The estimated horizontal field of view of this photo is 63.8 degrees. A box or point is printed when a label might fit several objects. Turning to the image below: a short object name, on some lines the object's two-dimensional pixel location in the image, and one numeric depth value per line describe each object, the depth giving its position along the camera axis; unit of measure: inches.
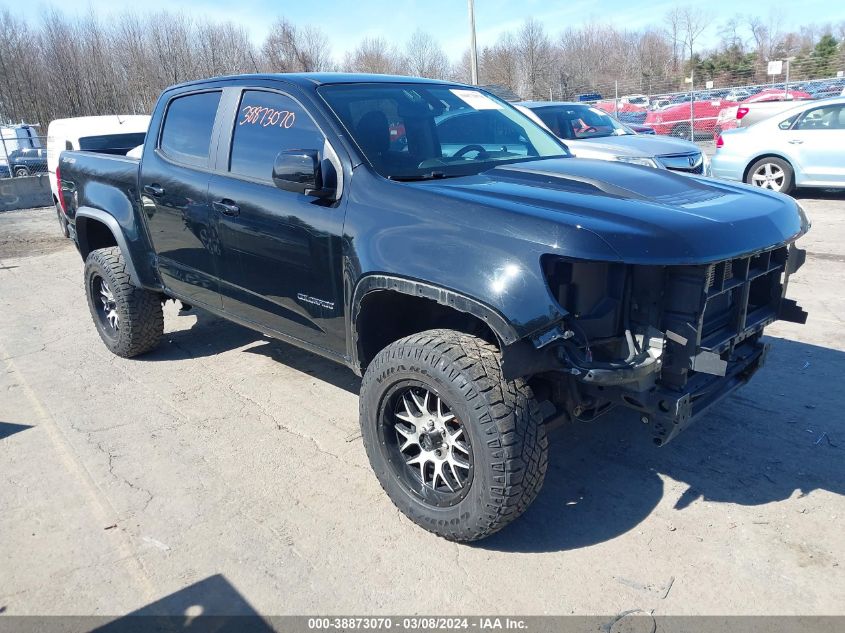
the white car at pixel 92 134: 420.2
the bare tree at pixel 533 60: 1942.7
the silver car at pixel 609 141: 357.6
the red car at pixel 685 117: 862.5
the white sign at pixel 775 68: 932.1
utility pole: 714.2
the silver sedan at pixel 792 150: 410.6
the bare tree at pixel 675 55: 2173.7
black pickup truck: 102.2
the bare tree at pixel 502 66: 1935.3
